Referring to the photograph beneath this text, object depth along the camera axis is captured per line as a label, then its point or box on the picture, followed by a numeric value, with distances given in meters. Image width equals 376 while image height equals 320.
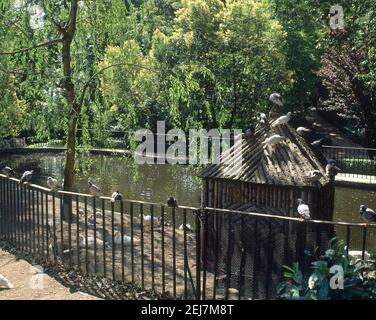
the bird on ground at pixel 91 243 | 9.86
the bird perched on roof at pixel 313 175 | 8.42
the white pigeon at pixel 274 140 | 9.13
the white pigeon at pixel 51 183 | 10.16
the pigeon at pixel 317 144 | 11.39
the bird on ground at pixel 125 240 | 10.23
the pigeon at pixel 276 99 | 10.66
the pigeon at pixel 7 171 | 10.25
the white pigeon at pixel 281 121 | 9.48
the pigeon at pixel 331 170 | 9.00
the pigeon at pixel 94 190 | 10.26
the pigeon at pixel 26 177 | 9.41
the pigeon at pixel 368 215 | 8.43
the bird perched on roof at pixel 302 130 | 11.28
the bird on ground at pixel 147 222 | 12.95
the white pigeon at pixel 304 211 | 6.86
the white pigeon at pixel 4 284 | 7.42
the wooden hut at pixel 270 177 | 8.56
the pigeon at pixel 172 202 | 7.23
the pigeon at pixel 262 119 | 9.97
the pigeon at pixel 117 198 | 7.51
